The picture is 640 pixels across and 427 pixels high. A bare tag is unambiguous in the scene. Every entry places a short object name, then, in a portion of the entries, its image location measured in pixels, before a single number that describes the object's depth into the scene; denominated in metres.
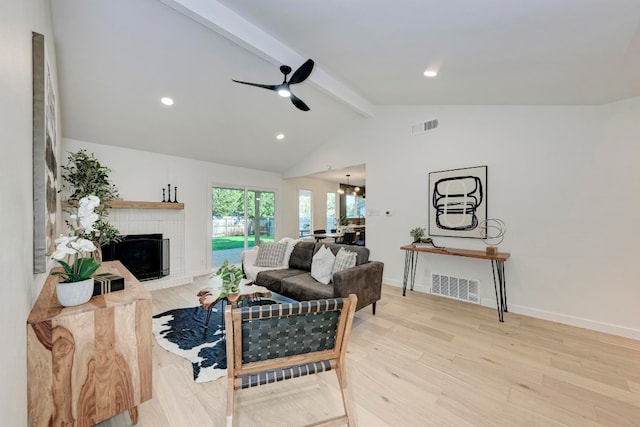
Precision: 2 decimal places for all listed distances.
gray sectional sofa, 2.96
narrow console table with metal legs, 3.38
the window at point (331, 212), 9.30
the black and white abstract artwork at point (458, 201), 3.89
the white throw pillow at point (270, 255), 4.27
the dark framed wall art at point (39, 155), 1.39
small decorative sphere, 3.71
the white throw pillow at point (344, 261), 3.28
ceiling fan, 2.76
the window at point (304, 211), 8.20
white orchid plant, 1.52
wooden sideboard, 1.35
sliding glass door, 6.19
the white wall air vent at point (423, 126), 4.36
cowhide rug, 2.30
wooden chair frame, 1.37
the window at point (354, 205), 10.29
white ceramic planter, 1.50
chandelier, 9.75
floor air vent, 3.94
